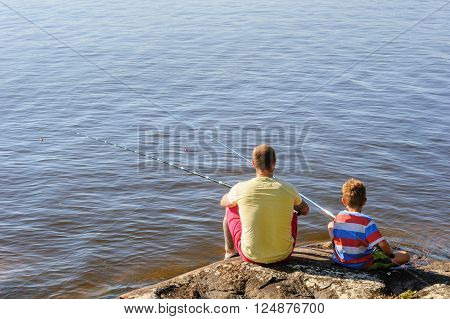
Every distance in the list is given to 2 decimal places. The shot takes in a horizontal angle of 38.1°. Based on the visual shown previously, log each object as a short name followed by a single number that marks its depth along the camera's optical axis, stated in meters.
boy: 4.97
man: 4.90
